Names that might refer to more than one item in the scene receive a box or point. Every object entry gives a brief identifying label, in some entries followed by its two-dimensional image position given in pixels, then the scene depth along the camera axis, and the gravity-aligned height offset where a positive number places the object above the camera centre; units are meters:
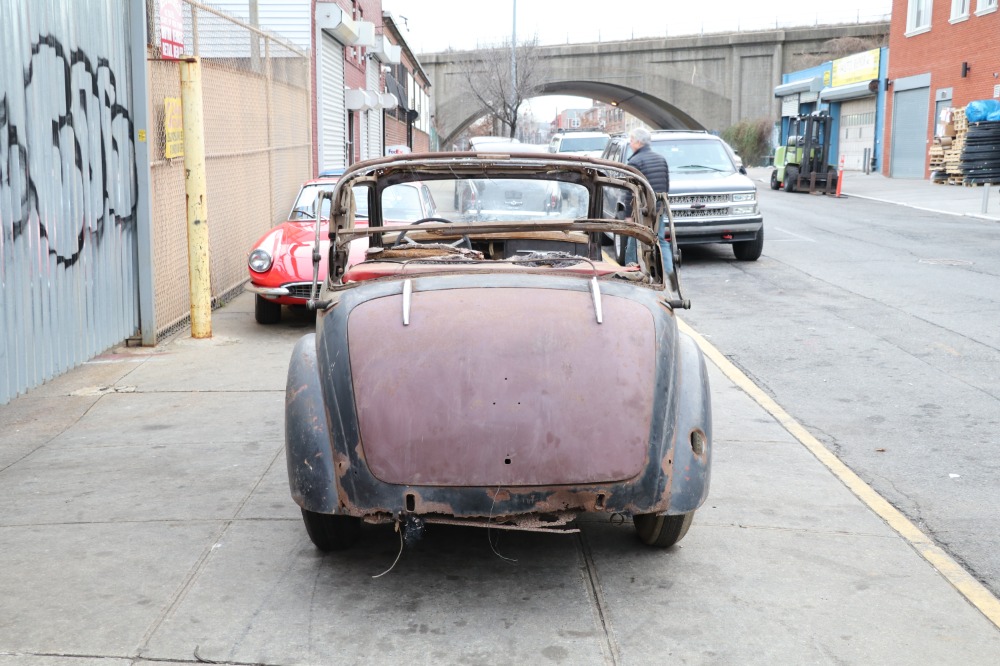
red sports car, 9.90 -0.95
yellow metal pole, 9.31 -0.24
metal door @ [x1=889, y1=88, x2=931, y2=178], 37.97 +1.05
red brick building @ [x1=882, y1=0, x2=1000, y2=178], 33.25 +3.18
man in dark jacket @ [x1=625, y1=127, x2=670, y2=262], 12.27 -0.05
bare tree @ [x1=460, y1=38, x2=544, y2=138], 57.50 +4.36
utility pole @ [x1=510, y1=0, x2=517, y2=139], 51.66 +4.38
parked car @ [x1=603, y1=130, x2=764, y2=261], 15.10 -0.71
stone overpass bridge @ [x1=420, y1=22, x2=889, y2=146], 59.34 +5.14
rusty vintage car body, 3.88 -0.92
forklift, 32.28 -0.08
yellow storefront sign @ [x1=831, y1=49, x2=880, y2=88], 43.28 +3.90
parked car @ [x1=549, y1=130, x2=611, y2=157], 29.53 +0.40
